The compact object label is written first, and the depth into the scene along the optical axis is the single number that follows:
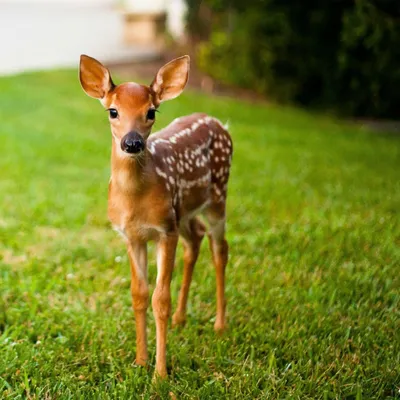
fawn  3.17
